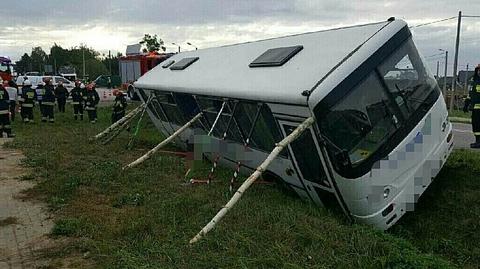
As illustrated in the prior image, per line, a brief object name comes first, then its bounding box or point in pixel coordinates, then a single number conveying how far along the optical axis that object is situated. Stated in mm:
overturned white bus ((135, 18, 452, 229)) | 5086
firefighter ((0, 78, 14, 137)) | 13898
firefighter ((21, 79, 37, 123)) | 17078
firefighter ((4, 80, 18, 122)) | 17781
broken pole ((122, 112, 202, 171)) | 8123
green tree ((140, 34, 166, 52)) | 38375
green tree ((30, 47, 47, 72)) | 87738
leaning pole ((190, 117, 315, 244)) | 4855
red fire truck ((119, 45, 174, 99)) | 26797
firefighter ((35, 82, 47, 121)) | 18011
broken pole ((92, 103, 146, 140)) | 10789
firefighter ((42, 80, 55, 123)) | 17692
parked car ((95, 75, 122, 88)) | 46219
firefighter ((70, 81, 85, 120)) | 18438
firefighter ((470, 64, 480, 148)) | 9078
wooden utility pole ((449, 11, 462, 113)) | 22422
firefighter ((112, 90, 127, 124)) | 14753
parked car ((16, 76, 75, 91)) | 29444
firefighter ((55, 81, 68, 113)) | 20859
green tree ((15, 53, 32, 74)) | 86875
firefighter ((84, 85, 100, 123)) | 17672
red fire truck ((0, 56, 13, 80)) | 29656
